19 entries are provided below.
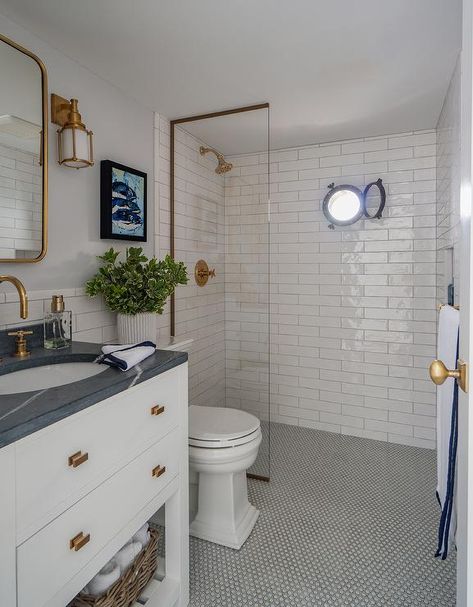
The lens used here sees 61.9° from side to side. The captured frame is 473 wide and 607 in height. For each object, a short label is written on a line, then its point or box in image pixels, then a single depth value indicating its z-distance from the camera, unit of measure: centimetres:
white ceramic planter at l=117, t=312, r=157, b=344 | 199
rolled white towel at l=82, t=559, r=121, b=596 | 135
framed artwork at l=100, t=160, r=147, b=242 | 210
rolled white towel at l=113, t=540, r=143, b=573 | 146
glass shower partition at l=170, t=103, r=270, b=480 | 254
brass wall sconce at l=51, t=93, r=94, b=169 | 179
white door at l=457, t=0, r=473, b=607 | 74
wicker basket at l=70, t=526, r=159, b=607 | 131
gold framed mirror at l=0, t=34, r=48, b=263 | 157
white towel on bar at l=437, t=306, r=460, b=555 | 145
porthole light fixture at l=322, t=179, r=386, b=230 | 302
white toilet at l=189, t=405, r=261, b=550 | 194
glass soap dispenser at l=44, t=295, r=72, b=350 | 167
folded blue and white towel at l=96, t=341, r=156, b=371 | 132
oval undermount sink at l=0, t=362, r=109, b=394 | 135
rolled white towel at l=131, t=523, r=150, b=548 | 158
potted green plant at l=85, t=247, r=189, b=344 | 195
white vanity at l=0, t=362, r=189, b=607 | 89
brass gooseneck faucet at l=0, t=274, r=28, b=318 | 135
